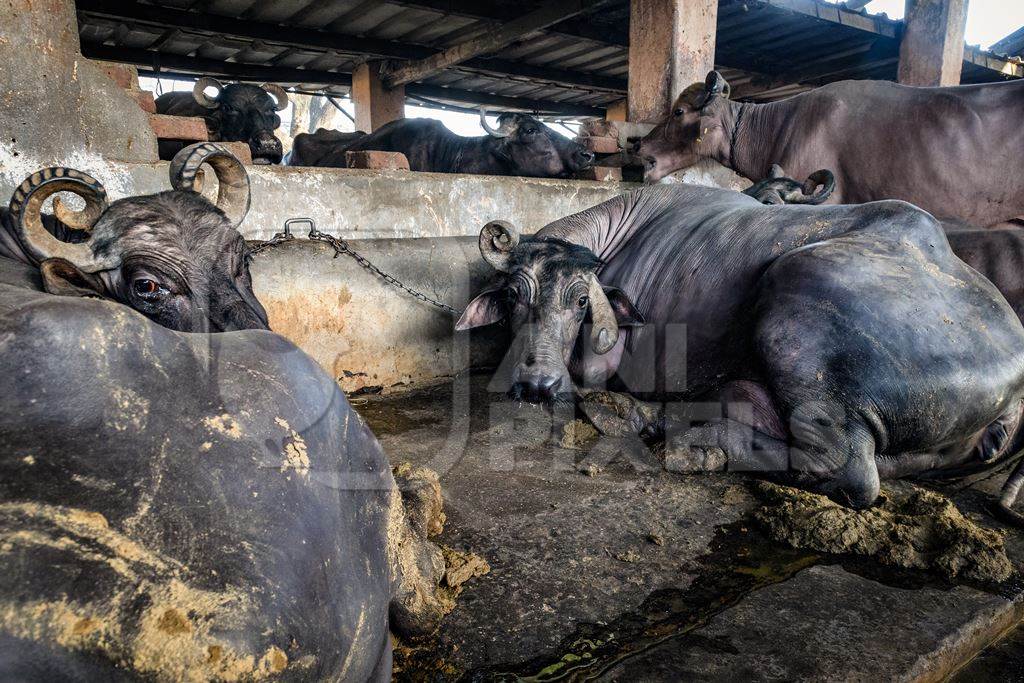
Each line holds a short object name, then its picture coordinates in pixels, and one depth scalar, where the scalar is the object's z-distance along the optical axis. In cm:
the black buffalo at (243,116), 827
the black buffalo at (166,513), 97
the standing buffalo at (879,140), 548
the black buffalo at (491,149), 688
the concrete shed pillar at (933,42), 768
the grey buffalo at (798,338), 262
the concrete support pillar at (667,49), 598
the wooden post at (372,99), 1033
